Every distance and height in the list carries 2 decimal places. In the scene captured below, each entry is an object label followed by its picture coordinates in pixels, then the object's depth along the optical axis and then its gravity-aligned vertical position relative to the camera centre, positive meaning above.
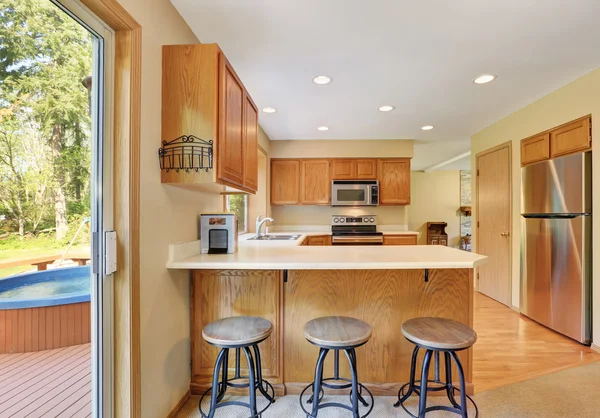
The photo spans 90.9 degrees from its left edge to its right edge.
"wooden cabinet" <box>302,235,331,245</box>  4.23 -0.44
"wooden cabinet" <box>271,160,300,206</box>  4.75 +0.42
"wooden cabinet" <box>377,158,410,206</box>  4.71 +0.46
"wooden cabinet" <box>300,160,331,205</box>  4.73 +0.47
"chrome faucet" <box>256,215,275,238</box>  3.22 -0.22
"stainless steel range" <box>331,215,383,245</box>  4.66 -0.25
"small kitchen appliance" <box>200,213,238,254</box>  2.00 -0.16
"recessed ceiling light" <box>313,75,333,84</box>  2.52 +1.13
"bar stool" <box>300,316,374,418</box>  1.41 -0.62
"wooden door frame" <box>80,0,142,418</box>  1.29 -0.01
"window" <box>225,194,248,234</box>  3.79 +0.03
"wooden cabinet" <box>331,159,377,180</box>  4.72 +0.65
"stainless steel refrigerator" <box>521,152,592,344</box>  2.54 -0.34
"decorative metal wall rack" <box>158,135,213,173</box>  1.53 +0.29
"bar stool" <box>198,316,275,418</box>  1.42 -0.62
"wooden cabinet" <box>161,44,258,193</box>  1.53 +0.58
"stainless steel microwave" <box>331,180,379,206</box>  4.62 +0.26
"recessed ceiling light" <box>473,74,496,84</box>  2.52 +1.13
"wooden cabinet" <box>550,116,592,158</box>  2.53 +0.65
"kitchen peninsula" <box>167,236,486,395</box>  1.85 -0.60
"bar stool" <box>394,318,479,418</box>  1.40 -0.64
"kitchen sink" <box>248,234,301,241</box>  3.35 -0.32
